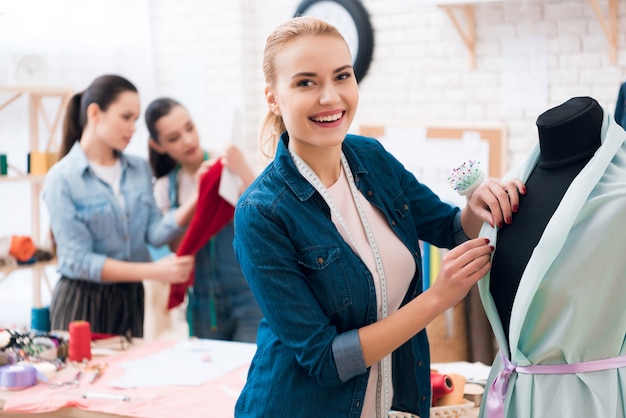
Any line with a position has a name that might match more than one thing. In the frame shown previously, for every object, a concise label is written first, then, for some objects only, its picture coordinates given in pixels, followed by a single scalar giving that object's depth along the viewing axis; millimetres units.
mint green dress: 1410
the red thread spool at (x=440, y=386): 2053
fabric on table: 2178
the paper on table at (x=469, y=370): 2334
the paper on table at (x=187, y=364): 2412
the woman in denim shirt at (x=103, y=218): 3068
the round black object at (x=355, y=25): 4730
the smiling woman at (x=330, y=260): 1545
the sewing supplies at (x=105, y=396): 2262
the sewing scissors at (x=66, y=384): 2406
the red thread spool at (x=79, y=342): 2635
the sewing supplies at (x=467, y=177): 1683
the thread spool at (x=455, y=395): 2059
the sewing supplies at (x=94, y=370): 2457
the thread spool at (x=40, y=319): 2830
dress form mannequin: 1518
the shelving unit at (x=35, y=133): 4113
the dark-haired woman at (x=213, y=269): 3191
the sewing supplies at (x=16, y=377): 2393
